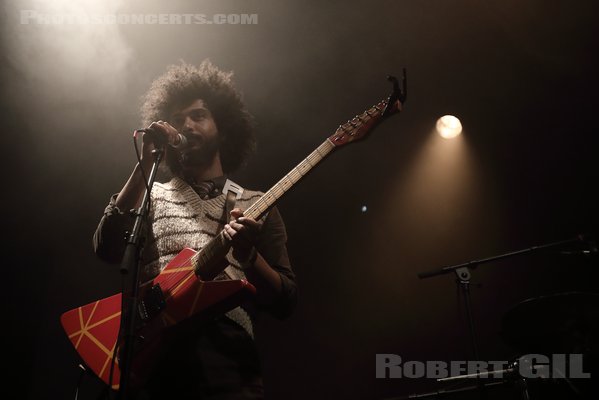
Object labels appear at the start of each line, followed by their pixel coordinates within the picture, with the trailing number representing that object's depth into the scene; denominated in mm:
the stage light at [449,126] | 4410
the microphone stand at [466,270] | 3174
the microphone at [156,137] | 2064
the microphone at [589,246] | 3268
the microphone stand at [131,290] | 1536
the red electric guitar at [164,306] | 1906
